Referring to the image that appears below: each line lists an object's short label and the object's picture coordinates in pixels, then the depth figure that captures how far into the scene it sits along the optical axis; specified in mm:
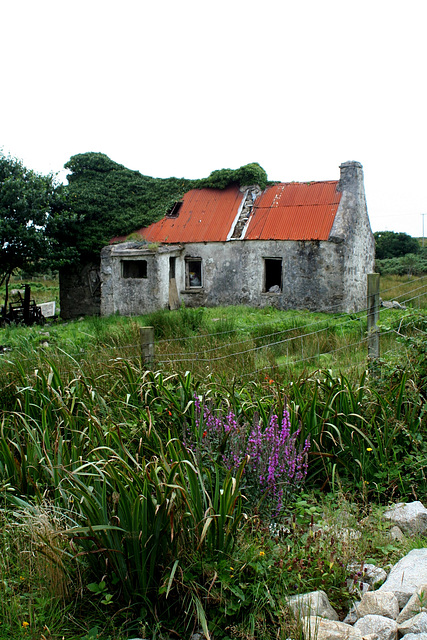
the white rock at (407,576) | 3246
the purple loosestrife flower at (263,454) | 4168
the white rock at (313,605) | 3117
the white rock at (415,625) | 2912
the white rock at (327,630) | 2892
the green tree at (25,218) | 18938
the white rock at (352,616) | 3222
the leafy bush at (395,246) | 41625
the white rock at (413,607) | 3078
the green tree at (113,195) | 20797
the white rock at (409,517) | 4086
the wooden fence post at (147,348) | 6715
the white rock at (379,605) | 3119
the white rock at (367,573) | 3469
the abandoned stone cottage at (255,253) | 18281
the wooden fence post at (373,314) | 6961
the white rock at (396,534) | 3953
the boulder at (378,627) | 2947
